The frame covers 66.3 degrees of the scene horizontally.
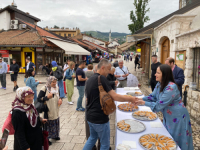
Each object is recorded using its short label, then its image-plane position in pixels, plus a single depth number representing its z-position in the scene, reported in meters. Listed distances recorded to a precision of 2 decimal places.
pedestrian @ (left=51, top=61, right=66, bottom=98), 6.71
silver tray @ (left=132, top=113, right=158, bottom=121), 2.79
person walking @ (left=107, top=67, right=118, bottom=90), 5.22
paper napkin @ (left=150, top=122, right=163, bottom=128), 2.55
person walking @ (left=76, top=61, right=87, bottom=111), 5.38
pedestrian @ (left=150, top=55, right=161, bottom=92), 6.17
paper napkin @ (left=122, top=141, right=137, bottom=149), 1.99
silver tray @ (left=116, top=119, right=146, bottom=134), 2.41
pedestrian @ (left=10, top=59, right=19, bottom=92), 8.88
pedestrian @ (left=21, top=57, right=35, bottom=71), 8.06
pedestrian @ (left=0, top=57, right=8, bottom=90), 8.88
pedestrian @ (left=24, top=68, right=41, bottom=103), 5.10
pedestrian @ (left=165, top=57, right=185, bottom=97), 4.36
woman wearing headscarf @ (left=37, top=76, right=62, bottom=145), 3.27
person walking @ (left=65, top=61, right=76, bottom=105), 6.22
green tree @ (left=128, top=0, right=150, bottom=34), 24.14
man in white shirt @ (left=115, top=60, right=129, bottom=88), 5.93
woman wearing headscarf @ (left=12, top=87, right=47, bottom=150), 2.05
